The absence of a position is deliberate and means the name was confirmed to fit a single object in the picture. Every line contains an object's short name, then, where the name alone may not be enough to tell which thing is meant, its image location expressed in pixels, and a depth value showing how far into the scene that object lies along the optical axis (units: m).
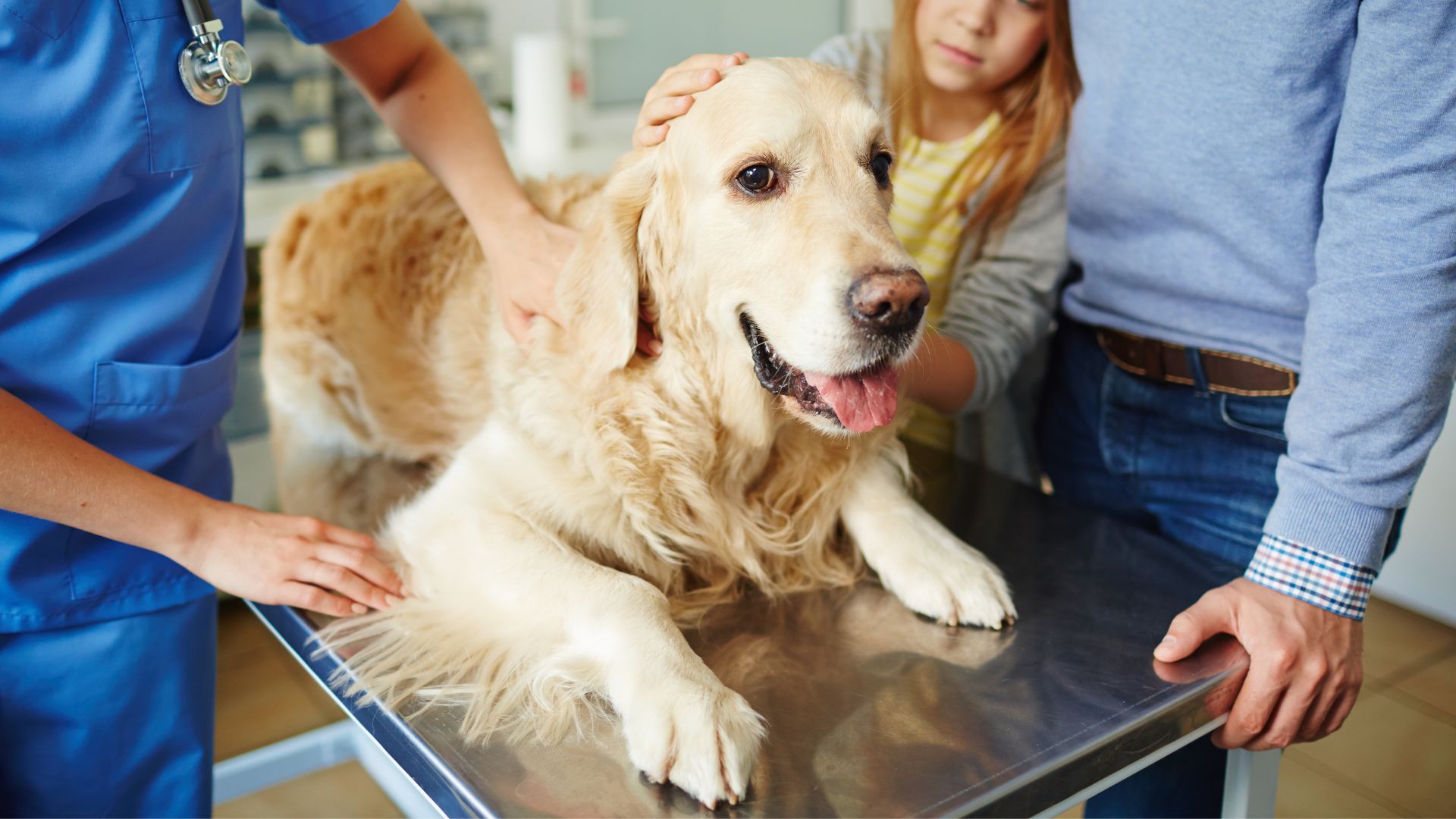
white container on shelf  3.72
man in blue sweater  1.18
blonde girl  1.74
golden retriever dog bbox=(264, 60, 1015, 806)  1.13
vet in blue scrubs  1.05
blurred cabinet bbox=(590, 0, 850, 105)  4.40
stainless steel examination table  0.98
